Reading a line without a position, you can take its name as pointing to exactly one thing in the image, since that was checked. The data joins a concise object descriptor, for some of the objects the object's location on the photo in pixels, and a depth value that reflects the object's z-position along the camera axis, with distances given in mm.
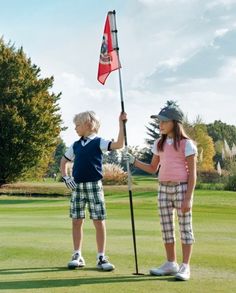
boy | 6148
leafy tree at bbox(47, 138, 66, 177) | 84562
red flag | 6656
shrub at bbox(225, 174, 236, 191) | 31281
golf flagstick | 6121
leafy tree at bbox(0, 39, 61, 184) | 36188
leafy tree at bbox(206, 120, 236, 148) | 99950
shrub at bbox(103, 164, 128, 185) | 36875
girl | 5516
